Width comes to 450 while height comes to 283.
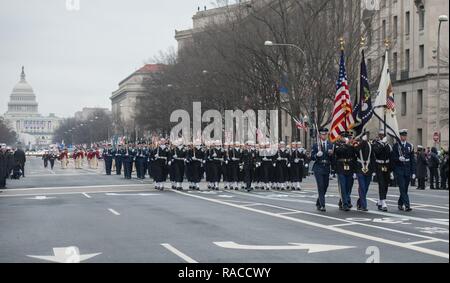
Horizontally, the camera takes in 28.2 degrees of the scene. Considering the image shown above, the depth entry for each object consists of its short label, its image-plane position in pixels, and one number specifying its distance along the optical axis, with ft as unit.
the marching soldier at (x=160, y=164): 111.55
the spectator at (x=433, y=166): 117.60
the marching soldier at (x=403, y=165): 69.92
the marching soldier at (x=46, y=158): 276.04
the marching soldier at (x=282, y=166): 109.19
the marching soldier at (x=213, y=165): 112.68
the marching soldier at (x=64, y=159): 254.51
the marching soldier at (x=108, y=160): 184.34
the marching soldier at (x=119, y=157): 171.64
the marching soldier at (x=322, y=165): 70.90
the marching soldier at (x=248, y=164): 110.22
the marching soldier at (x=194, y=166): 112.27
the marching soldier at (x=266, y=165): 110.01
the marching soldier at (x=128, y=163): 155.84
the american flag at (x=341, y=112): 78.60
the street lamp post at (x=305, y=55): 154.72
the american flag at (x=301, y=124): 152.97
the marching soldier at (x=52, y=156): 265.09
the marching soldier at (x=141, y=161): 156.49
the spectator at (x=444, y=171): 112.36
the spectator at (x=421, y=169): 116.78
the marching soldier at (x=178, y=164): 112.68
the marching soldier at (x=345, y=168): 70.28
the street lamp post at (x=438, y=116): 131.03
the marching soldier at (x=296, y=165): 109.09
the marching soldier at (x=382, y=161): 70.69
